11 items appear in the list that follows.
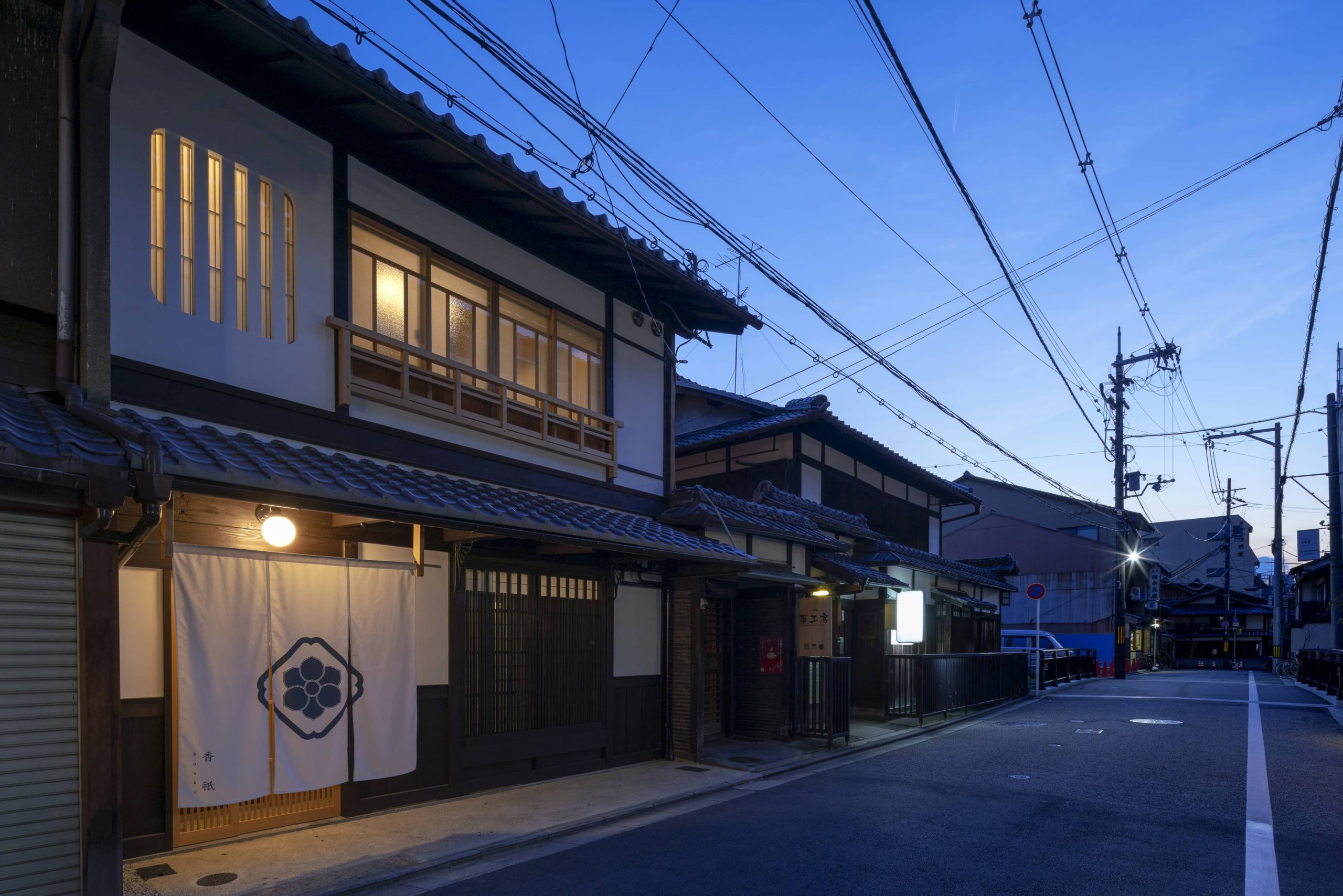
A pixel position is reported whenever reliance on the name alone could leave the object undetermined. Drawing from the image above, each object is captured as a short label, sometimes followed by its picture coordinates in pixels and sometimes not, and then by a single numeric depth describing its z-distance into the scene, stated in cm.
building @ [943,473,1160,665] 4169
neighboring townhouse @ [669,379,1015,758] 1444
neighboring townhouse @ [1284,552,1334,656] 3906
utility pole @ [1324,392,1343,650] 2617
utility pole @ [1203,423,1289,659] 3769
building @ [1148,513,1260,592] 6875
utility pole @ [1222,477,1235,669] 5697
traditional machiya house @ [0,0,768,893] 571
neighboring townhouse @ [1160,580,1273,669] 5750
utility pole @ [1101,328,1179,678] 3491
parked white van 3253
